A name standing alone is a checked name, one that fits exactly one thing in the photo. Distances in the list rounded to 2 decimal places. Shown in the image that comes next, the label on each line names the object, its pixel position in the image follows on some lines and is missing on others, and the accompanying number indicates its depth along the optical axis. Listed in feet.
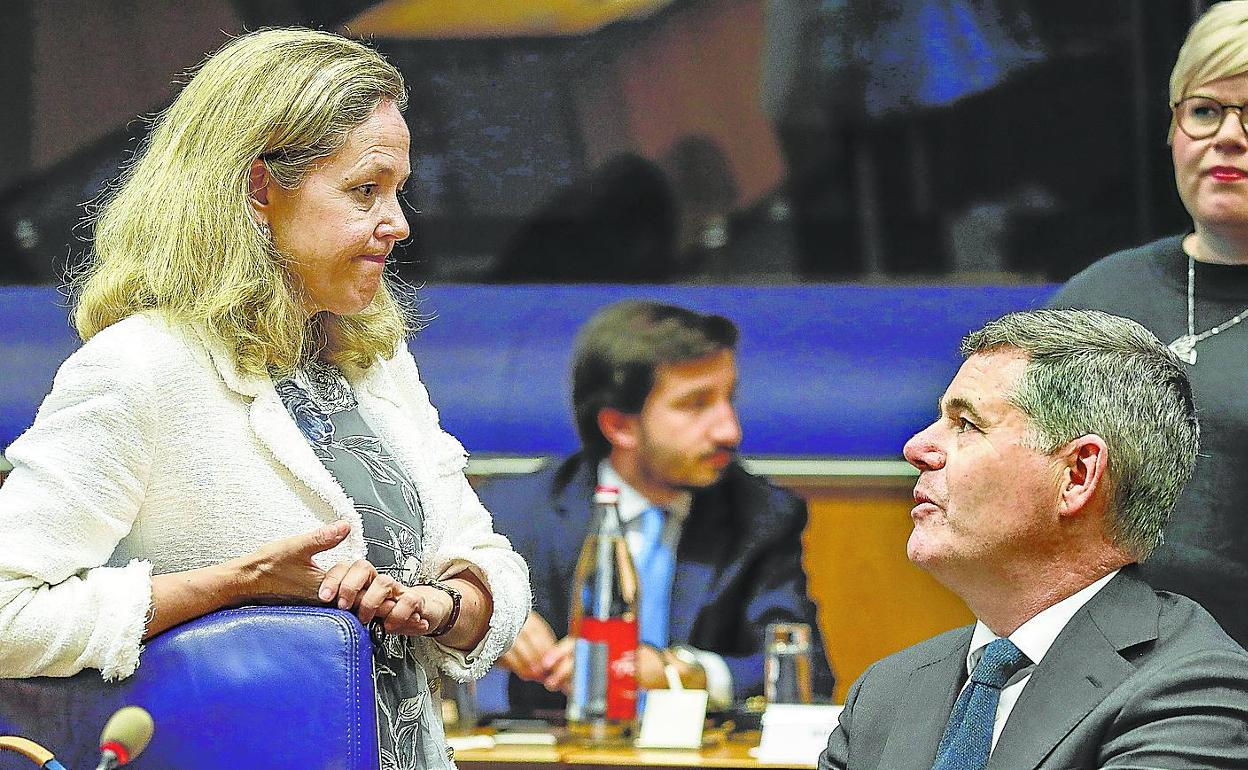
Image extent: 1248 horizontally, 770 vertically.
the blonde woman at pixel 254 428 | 10.85
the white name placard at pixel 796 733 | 17.72
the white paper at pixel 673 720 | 18.61
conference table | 17.65
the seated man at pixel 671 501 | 23.93
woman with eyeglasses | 16.34
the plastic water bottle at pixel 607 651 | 19.13
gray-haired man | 11.48
